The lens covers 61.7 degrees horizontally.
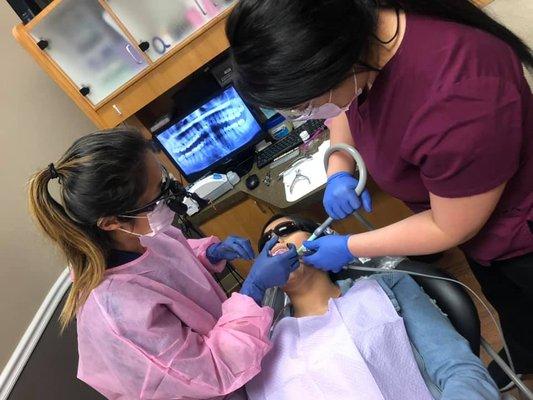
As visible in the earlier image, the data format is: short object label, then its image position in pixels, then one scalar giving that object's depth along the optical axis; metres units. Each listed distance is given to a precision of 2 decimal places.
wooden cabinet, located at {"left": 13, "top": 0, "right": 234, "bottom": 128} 2.09
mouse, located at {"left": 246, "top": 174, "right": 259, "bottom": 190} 2.36
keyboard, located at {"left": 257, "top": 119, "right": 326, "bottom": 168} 2.36
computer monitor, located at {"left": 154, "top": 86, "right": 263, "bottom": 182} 2.48
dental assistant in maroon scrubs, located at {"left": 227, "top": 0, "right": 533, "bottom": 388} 0.78
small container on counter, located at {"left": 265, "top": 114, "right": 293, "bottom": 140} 2.58
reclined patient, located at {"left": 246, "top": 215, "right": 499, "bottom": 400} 1.23
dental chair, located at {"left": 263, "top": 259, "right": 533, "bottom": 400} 1.25
